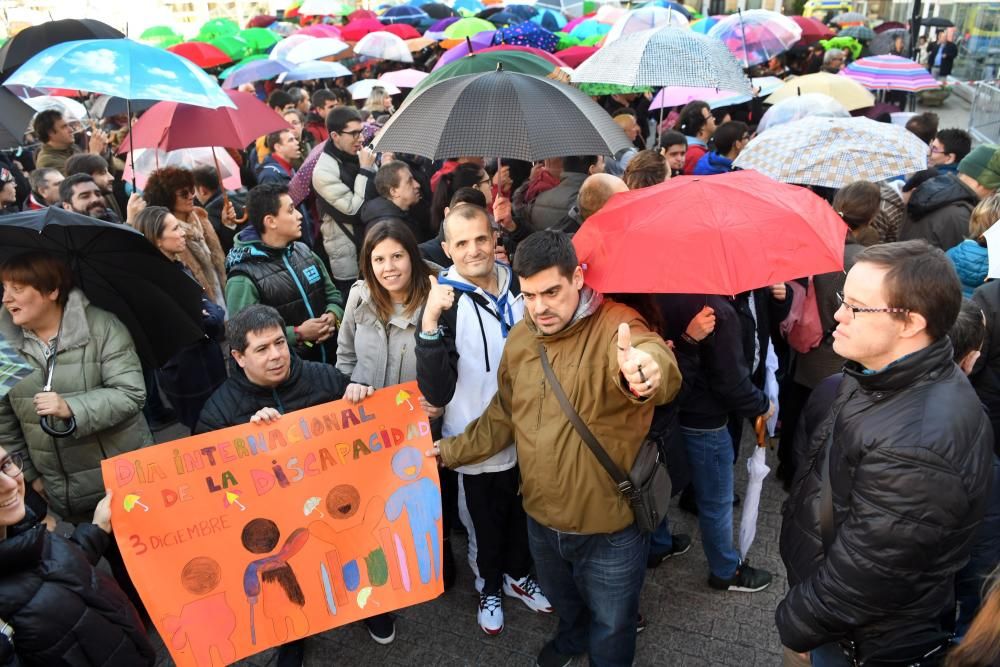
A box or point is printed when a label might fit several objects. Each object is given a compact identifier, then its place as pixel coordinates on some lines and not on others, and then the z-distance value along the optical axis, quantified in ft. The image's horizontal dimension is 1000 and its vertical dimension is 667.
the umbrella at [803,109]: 21.08
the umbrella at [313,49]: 38.70
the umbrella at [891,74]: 28.76
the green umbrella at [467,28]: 39.47
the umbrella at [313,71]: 34.53
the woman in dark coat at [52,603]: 6.29
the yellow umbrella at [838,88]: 25.08
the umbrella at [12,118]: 14.93
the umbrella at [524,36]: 23.93
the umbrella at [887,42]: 47.96
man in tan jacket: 8.06
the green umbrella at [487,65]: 14.21
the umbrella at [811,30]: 45.21
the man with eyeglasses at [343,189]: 17.53
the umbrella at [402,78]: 35.78
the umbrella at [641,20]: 28.27
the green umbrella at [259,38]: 48.73
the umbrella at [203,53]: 40.42
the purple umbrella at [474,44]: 24.16
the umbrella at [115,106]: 26.45
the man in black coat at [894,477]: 6.06
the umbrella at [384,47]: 38.81
